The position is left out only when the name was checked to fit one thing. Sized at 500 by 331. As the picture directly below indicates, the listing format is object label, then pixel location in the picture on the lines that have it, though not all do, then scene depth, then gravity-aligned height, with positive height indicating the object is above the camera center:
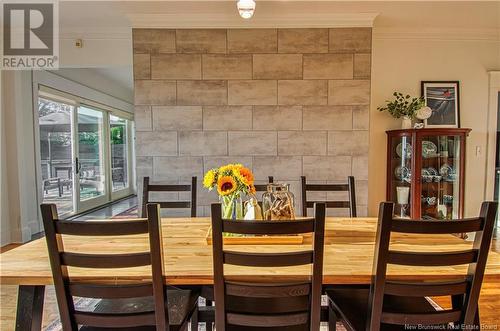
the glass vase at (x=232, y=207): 1.64 -0.29
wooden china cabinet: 3.32 -0.23
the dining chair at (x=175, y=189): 2.25 -0.27
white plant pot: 3.44 +0.32
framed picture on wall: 3.60 +0.57
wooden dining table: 1.16 -0.45
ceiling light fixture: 2.28 +1.08
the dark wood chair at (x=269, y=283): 1.02 -0.43
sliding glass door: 4.70 -0.01
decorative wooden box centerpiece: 1.58 -0.24
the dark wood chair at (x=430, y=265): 1.03 -0.42
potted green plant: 3.45 +0.50
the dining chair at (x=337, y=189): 2.28 -0.28
